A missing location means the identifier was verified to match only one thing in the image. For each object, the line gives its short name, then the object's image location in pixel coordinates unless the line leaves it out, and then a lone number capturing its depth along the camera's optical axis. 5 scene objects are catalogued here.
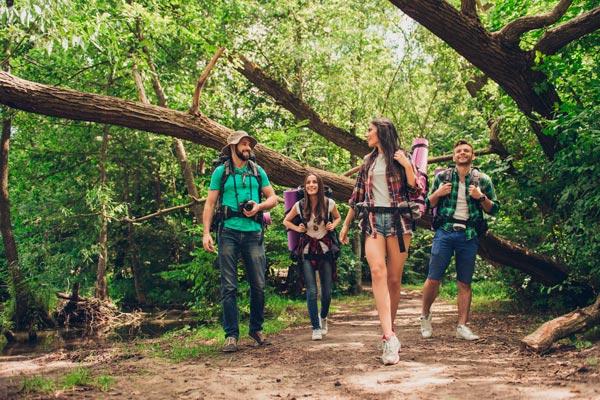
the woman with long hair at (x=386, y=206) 5.23
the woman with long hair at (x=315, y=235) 6.74
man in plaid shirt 6.16
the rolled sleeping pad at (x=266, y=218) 6.42
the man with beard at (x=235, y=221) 6.03
